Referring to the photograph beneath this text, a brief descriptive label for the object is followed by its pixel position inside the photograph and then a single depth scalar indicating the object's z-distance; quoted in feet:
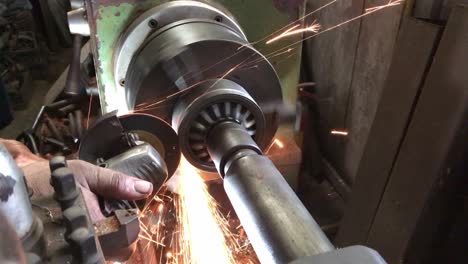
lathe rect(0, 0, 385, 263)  2.06
